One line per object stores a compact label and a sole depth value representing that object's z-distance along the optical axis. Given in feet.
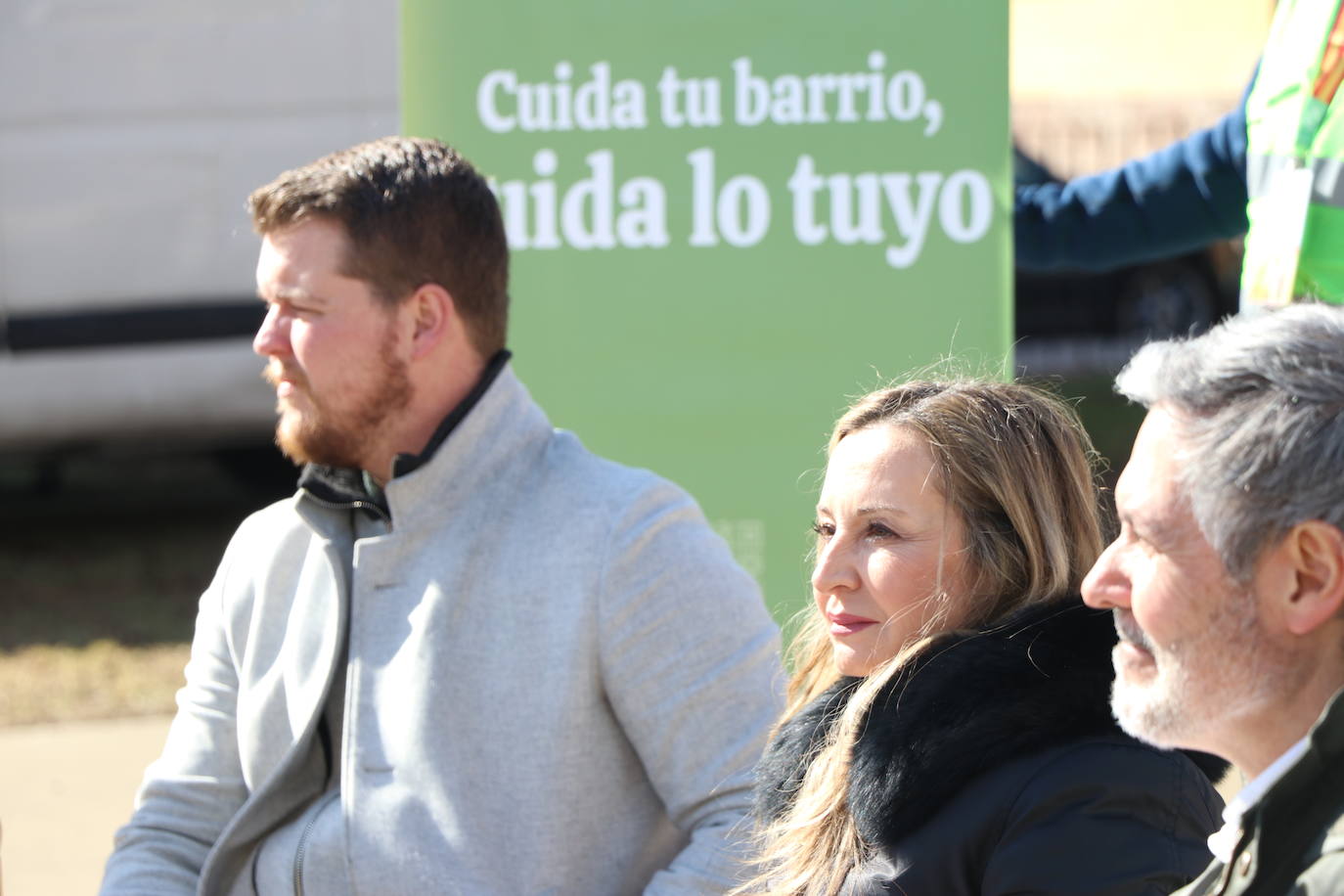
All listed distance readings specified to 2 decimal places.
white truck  40.32
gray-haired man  7.93
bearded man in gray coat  14.06
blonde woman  10.19
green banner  19.74
